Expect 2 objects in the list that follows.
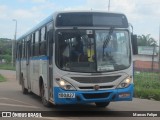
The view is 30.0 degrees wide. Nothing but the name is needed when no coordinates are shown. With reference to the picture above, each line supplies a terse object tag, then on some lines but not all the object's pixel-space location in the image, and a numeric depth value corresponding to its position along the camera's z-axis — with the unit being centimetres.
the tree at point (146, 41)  9815
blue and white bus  874
